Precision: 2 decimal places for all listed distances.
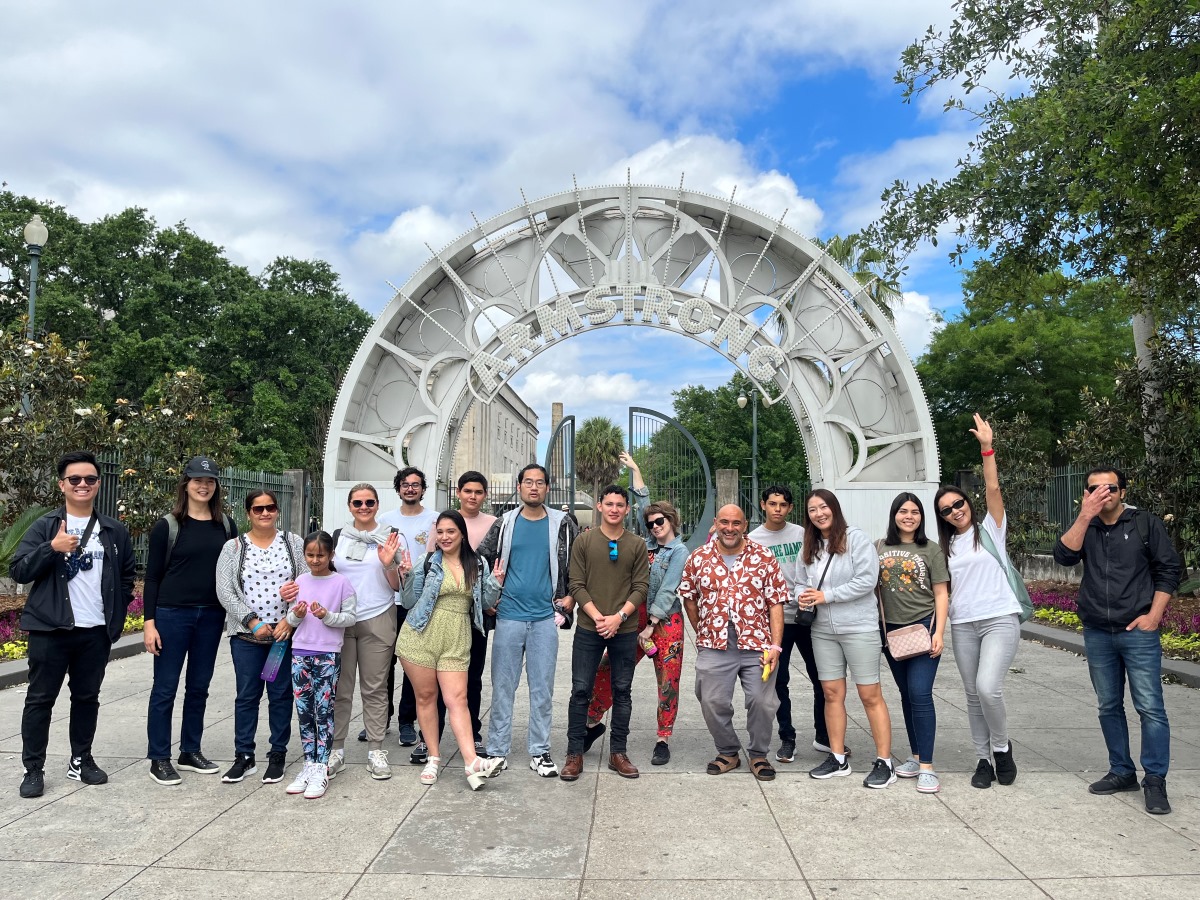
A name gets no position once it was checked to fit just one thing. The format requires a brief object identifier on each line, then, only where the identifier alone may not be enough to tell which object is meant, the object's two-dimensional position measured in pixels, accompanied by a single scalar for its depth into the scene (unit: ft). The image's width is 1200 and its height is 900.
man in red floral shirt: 17.97
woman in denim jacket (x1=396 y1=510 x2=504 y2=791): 17.53
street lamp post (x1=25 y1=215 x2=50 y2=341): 42.55
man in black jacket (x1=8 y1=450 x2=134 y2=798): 16.69
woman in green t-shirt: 17.28
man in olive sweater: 18.07
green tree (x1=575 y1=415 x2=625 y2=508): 203.82
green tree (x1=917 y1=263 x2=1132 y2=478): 91.30
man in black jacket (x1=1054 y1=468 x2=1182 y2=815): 16.20
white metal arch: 46.62
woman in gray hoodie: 17.52
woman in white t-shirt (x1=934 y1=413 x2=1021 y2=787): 16.87
